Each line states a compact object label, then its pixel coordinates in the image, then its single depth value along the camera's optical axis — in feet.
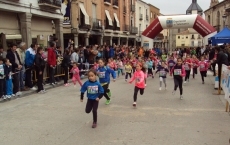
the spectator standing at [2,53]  35.60
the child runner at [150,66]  56.51
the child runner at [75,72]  41.32
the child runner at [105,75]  31.12
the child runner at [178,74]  35.85
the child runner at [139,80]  31.17
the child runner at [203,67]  49.47
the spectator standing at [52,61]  43.20
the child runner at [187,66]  48.65
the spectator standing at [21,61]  37.28
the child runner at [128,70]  51.88
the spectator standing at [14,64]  35.53
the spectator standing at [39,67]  39.24
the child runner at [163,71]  42.33
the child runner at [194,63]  52.89
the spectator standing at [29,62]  39.14
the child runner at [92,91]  23.20
